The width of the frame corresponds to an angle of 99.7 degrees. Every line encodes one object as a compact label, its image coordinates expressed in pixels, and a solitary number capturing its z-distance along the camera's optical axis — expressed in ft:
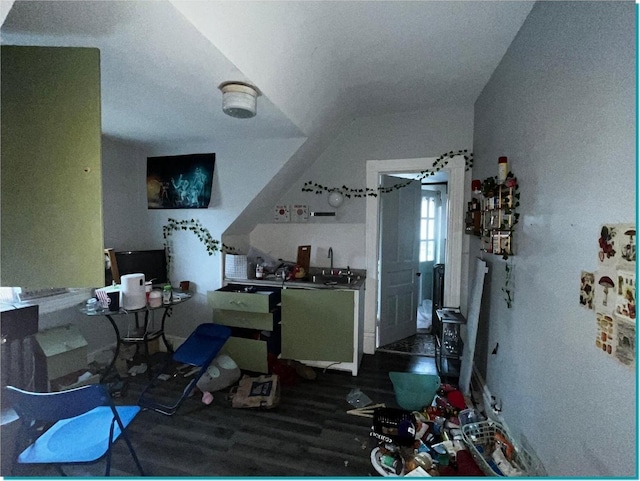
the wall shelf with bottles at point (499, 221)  5.23
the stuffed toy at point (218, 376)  7.02
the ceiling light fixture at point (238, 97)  4.51
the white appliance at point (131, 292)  6.65
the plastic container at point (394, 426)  5.37
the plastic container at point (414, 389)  6.47
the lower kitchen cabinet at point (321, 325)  7.66
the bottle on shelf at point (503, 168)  5.44
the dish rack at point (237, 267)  8.64
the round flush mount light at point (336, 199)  9.33
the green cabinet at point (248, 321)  7.52
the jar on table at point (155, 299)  6.95
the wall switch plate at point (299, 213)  9.82
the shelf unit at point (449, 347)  7.62
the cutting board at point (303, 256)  9.21
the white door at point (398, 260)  9.61
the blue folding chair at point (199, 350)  5.58
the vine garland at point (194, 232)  8.78
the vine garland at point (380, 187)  8.55
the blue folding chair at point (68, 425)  3.35
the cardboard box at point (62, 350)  6.21
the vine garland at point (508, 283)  5.27
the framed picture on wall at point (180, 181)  8.57
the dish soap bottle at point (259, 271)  8.66
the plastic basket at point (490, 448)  4.25
